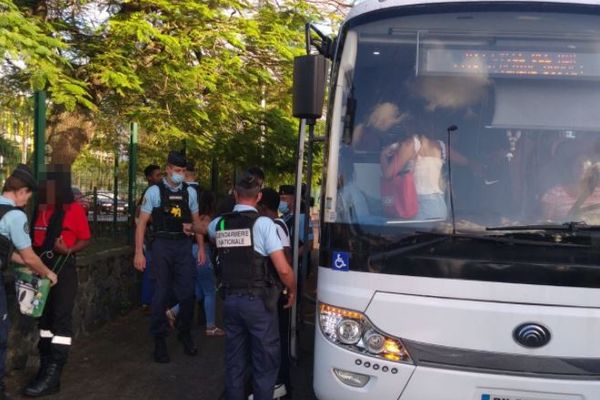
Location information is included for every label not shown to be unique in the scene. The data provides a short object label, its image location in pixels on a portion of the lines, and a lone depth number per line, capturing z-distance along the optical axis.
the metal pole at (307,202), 4.87
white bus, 3.51
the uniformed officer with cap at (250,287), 4.27
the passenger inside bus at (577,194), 3.64
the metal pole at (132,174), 8.95
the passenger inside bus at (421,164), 3.78
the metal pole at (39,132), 6.18
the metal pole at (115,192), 9.13
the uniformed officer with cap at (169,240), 6.16
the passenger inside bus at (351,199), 3.85
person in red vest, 5.11
